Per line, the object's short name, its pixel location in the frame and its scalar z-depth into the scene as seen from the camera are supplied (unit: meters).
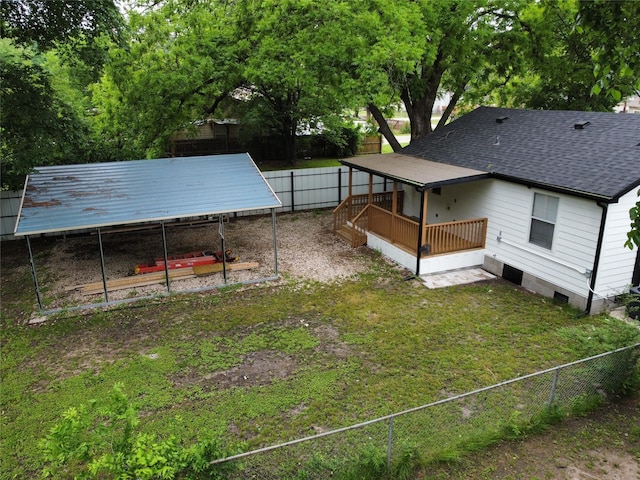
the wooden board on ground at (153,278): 11.24
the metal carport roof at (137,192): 10.23
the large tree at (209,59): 14.62
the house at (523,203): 9.77
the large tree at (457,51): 15.02
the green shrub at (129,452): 4.30
